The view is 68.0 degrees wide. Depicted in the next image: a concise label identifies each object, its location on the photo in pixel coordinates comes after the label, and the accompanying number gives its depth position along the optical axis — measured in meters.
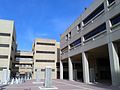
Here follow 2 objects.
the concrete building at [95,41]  11.75
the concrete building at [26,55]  26.37
